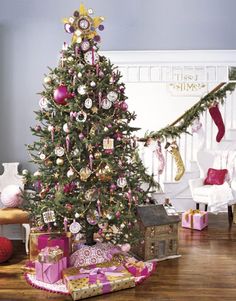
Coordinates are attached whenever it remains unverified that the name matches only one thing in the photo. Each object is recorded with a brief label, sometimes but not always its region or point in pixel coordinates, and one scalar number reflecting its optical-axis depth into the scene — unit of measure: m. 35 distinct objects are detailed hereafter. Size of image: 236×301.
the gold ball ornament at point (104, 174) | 3.66
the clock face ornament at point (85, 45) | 3.68
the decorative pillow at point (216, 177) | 5.59
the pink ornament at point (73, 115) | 3.61
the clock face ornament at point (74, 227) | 3.66
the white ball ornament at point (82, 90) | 3.58
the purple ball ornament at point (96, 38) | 3.76
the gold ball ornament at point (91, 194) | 3.68
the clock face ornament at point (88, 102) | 3.61
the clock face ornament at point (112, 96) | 3.66
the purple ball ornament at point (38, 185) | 3.83
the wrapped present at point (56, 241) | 3.75
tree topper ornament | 3.70
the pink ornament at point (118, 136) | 3.74
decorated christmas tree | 3.64
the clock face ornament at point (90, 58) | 3.68
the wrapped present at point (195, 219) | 5.06
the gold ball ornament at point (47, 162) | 3.74
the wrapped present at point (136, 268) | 3.70
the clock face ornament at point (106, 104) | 3.67
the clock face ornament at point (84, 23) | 3.71
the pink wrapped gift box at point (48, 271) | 3.54
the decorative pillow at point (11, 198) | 4.32
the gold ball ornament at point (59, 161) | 3.65
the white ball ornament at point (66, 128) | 3.62
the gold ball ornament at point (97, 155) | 3.67
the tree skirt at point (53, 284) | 3.40
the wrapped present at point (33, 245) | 3.88
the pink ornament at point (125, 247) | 3.77
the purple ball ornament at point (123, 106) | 3.74
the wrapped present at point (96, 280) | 3.27
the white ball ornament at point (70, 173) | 3.65
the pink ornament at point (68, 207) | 3.67
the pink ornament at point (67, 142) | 3.65
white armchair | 5.33
